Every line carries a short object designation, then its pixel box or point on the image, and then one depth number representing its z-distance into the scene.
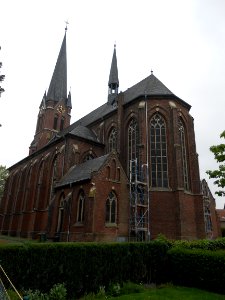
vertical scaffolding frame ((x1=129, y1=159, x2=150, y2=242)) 21.05
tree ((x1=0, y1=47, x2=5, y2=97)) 15.98
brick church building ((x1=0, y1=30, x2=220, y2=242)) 20.48
